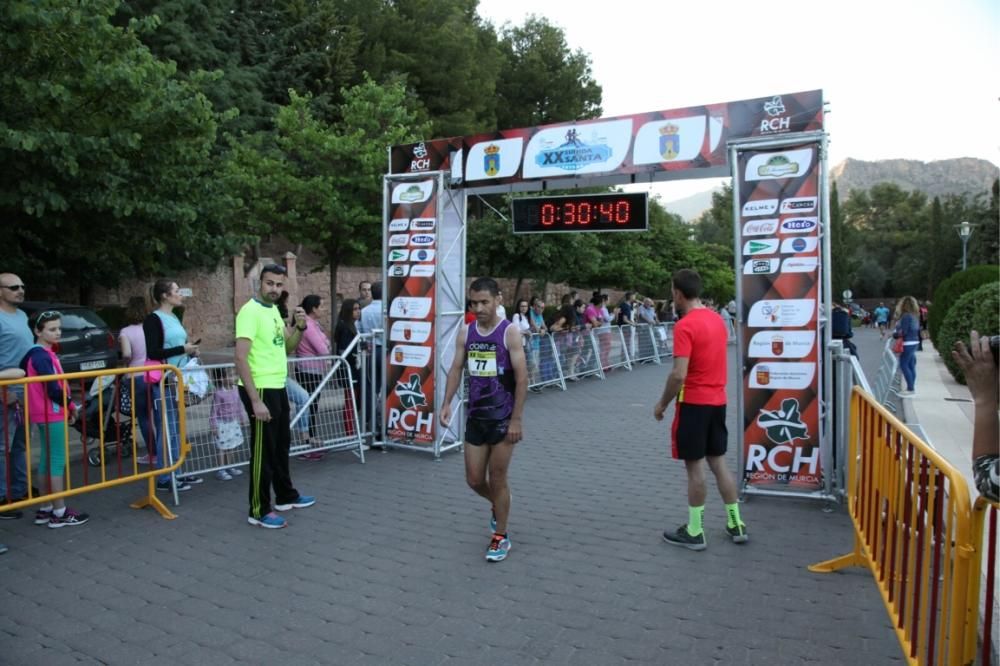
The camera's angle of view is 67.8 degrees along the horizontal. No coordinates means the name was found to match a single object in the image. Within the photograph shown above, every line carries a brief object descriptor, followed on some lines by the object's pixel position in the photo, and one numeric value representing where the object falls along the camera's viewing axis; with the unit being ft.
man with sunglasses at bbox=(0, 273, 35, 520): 18.21
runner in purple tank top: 16.17
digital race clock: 27.71
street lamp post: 104.73
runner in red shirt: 16.65
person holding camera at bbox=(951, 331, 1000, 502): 7.77
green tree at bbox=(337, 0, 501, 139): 98.22
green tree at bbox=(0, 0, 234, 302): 27.22
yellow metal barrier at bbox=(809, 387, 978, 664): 8.27
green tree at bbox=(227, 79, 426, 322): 53.57
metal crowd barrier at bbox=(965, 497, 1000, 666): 8.06
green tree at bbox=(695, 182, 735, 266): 221.25
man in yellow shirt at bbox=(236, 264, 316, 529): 17.98
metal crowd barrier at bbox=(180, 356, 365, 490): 22.26
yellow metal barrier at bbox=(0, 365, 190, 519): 16.74
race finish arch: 22.40
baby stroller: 22.15
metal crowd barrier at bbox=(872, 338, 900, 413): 35.85
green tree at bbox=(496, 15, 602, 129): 125.59
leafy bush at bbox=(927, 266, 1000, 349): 60.85
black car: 37.01
